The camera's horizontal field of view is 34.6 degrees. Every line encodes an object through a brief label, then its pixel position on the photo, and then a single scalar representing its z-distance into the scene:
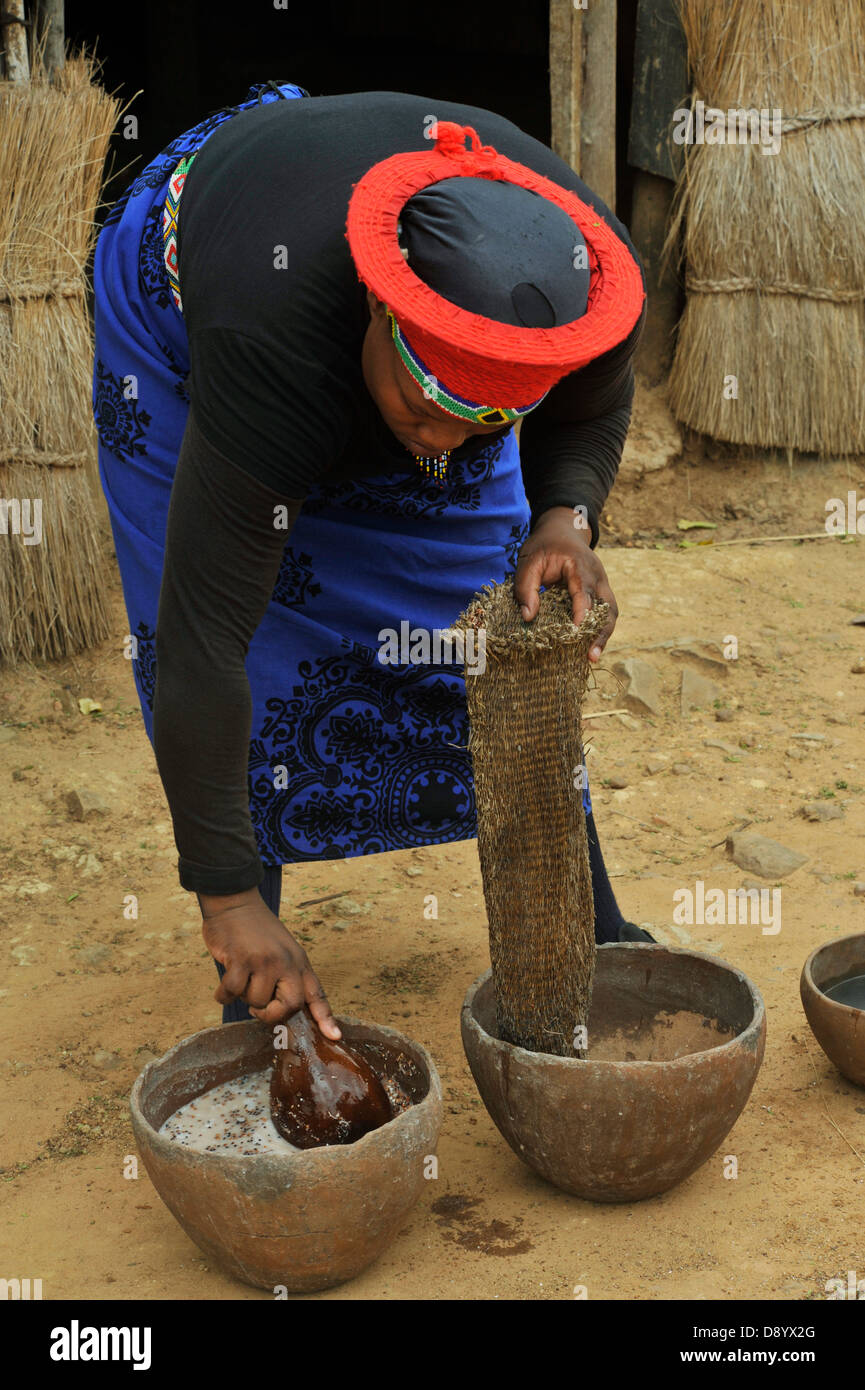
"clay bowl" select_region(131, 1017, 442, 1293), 1.84
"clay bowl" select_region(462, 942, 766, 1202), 1.98
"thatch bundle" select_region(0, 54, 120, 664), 4.03
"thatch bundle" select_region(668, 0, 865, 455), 4.91
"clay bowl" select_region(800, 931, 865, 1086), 2.36
